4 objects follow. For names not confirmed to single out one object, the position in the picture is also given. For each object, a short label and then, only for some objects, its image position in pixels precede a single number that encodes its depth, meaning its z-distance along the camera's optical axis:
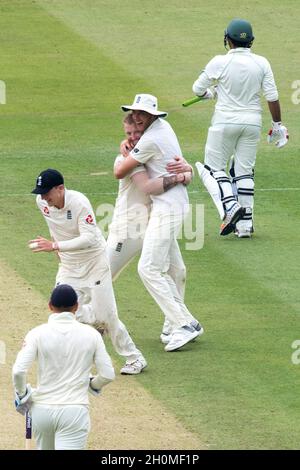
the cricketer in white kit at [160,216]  14.34
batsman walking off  18.45
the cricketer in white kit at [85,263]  13.39
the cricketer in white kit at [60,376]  10.82
